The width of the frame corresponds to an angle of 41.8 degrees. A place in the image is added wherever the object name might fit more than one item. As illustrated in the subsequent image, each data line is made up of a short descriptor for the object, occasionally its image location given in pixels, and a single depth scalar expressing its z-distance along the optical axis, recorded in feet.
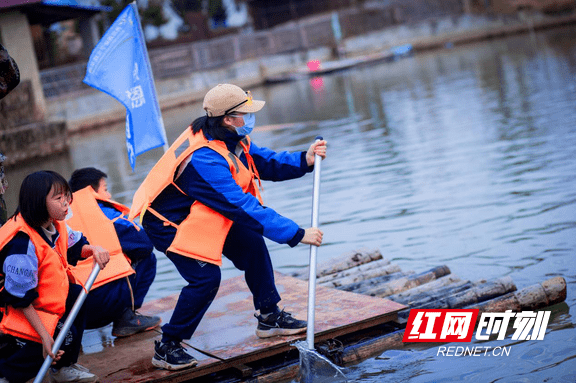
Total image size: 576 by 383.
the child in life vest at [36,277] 13.35
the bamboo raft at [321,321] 15.30
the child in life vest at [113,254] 17.52
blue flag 23.81
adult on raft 14.58
